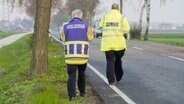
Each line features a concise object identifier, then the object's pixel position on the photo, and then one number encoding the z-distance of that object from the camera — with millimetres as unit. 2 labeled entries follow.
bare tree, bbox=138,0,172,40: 45700
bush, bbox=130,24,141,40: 47500
